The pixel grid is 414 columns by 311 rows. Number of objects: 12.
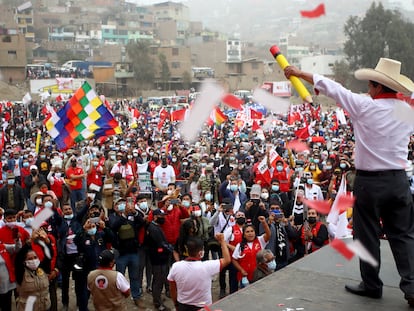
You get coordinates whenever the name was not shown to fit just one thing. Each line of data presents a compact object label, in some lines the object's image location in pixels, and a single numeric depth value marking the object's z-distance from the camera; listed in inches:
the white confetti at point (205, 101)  289.1
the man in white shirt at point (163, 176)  482.0
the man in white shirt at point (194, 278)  191.6
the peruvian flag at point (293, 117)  947.8
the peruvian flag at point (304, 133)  719.0
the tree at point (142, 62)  2588.6
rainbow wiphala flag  466.3
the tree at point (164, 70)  2630.4
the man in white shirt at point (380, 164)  127.4
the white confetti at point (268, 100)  335.9
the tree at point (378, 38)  2087.8
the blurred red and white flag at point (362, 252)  136.7
